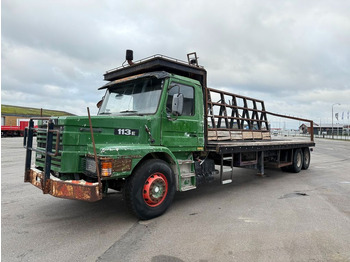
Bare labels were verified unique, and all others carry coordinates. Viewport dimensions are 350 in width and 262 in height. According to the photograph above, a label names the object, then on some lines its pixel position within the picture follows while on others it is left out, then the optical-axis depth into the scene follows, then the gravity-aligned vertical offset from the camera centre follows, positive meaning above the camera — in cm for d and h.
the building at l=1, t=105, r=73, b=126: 5013 +288
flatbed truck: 399 -22
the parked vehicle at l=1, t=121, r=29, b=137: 3959 -30
